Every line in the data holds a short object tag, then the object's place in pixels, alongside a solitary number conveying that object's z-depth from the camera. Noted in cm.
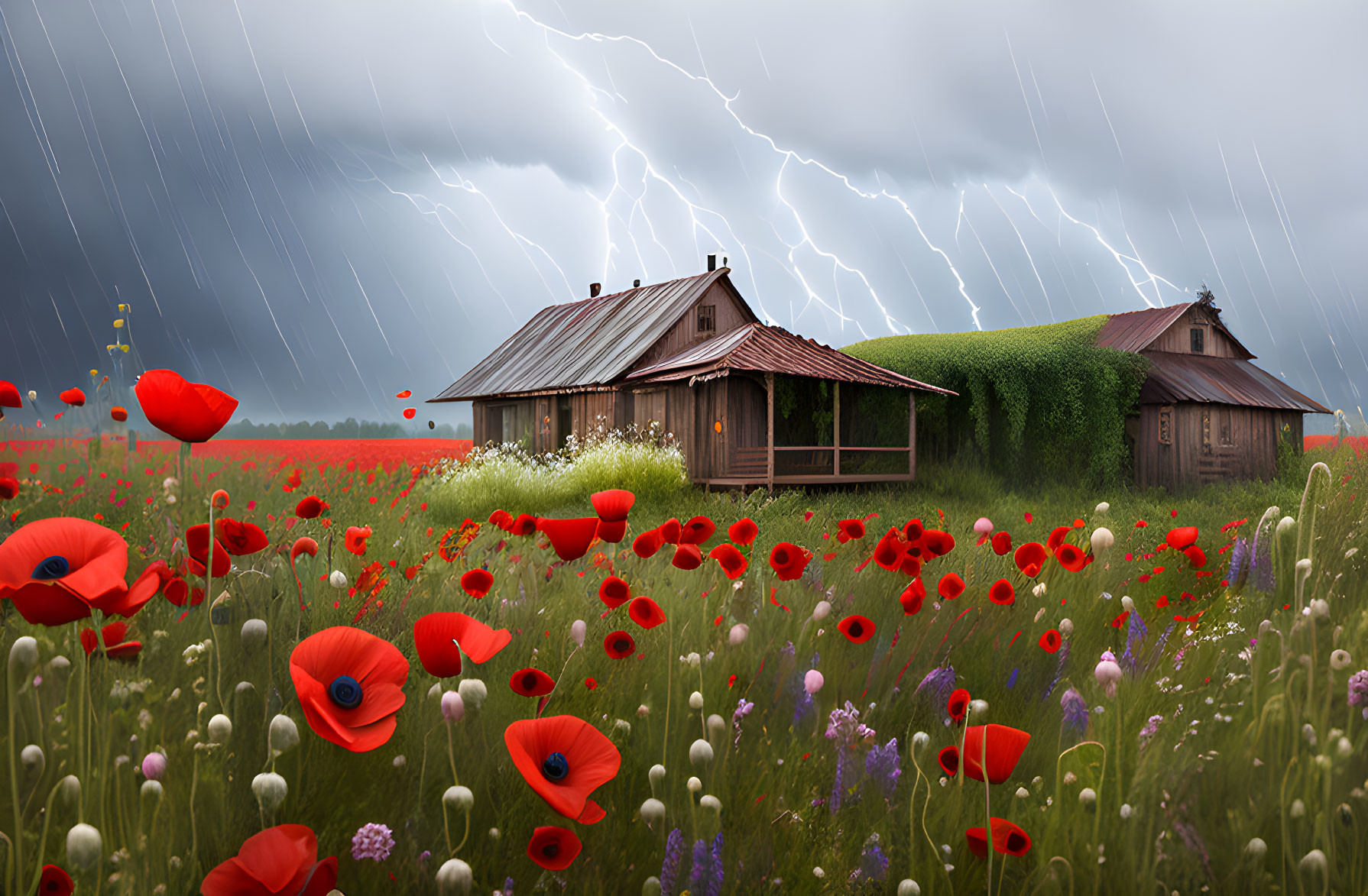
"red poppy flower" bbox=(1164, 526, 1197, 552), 303
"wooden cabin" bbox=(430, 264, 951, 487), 1509
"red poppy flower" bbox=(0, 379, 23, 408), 349
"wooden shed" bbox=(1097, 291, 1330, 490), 1962
